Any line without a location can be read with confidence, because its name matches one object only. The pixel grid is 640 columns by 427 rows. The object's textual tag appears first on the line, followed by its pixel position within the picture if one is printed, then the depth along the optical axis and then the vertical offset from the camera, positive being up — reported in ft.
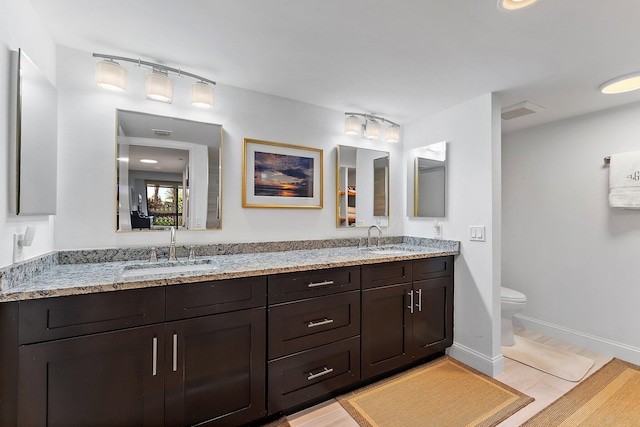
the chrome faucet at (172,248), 6.33 -0.73
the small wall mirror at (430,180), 8.79 +1.12
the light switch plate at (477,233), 7.68 -0.44
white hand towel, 7.80 +1.00
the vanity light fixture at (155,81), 5.57 +2.72
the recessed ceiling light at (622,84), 6.51 +3.12
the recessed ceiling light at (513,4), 4.33 +3.17
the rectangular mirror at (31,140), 4.20 +1.16
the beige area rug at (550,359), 7.45 -3.93
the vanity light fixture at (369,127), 8.61 +2.69
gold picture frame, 7.63 +1.10
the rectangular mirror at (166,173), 6.24 +0.95
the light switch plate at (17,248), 4.25 -0.51
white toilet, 8.75 -2.72
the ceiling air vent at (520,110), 8.18 +3.09
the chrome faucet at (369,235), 9.28 -0.61
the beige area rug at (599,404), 5.70 -3.95
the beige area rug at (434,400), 5.77 -3.98
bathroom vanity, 3.97 -2.19
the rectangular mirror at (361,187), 9.04 +0.93
